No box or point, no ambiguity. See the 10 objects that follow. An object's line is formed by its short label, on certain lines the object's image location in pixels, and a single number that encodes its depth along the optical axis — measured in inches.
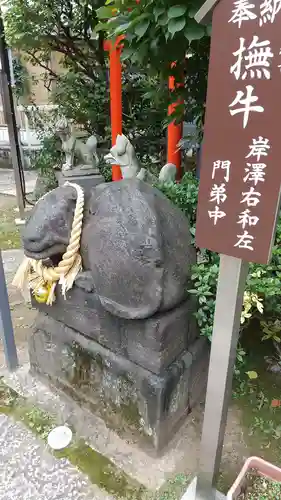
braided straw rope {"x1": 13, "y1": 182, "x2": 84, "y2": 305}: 82.4
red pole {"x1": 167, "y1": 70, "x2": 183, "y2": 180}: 202.8
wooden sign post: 43.9
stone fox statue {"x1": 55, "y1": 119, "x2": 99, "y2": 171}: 243.9
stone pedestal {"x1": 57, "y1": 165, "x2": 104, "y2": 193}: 238.8
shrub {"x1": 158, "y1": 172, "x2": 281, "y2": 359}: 80.1
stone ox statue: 75.1
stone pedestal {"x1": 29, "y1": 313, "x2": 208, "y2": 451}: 82.4
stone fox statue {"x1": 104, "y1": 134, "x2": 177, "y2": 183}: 189.8
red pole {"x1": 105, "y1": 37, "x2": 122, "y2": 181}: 197.9
